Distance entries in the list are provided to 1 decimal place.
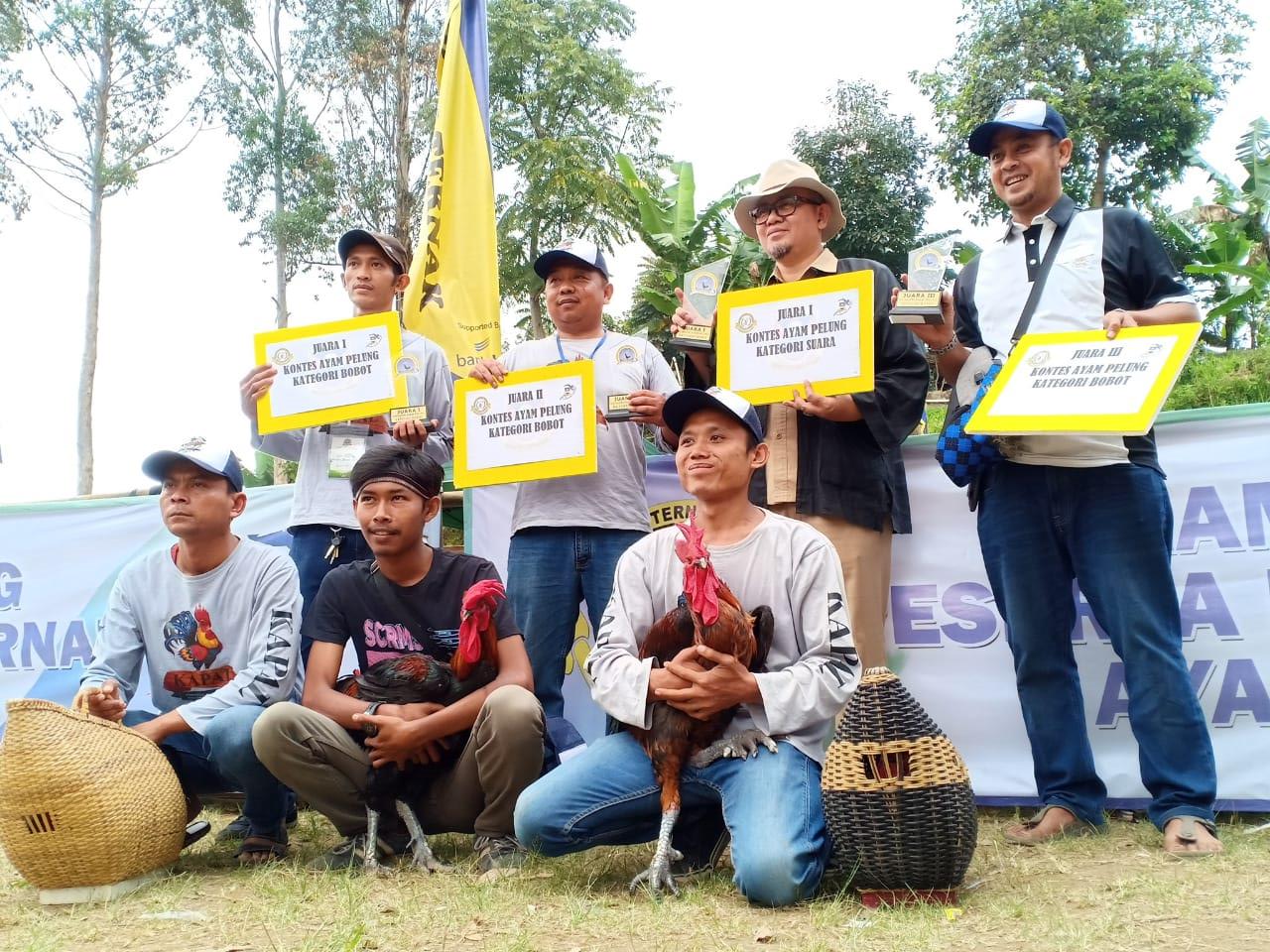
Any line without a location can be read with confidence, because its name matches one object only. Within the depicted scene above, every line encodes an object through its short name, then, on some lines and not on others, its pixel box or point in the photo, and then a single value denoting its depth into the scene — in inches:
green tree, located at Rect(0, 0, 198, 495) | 982.4
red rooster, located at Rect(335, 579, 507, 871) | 155.3
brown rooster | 131.0
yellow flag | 299.9
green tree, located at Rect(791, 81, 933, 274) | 1096.8
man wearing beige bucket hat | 175.2
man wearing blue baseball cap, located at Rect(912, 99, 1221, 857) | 154.3
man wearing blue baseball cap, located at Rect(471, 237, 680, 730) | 181.2
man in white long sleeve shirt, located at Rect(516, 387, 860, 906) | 132.3
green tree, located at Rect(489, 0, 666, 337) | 968.3
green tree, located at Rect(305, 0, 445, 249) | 1003.3
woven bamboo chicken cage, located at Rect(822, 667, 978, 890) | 121.9
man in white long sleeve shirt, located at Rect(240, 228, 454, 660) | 190.7
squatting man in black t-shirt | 152.5
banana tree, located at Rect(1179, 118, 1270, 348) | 787.4
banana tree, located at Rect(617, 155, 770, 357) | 706.2
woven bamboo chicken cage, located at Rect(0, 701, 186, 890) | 139.1
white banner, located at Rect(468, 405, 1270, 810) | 183.3
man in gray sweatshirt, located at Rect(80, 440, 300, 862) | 165.5
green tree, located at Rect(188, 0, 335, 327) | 1045.8
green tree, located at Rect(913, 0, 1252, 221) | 1085.1
